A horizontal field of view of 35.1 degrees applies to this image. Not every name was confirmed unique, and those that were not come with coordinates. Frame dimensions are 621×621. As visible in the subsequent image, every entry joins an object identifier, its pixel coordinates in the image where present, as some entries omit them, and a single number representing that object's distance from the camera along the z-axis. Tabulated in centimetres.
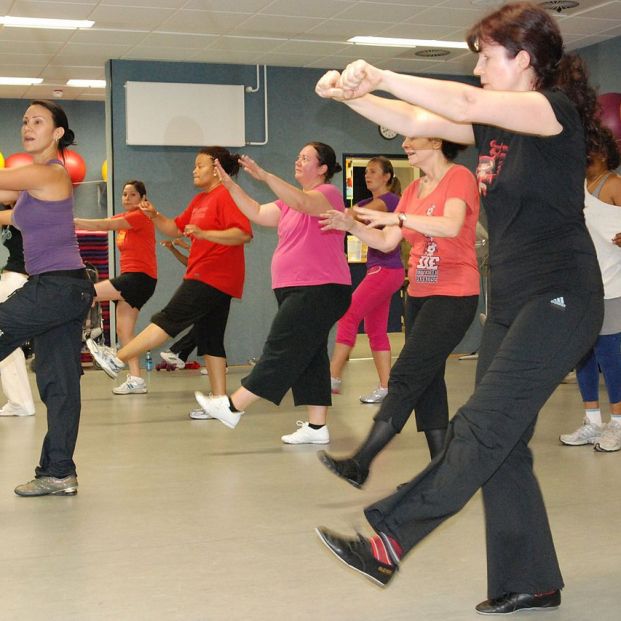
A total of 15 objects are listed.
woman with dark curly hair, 225
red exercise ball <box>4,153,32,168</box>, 1100
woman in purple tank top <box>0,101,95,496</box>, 371
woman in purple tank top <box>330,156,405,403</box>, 624
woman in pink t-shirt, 457
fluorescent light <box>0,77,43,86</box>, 1061
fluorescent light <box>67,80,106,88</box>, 1077
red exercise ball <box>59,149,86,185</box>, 1188
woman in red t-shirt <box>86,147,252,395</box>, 577
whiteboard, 907
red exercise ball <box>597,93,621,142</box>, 736
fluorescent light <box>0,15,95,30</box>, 764
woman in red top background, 695
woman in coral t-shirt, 350
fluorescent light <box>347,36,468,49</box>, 857
